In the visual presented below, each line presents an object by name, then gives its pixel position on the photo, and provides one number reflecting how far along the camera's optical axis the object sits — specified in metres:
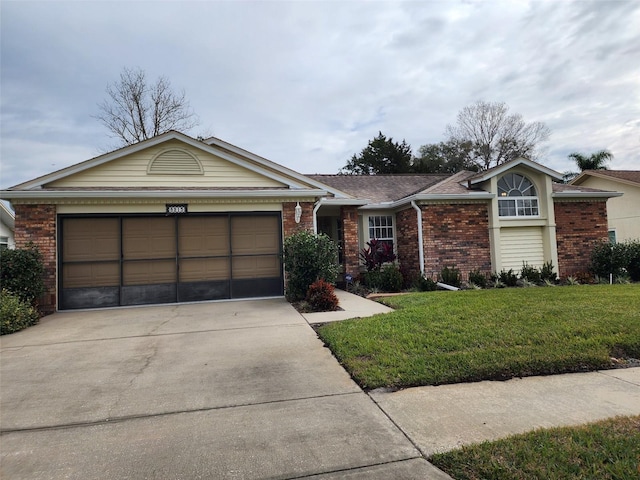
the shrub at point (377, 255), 12.08
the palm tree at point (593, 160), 25.62
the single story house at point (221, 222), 9.36
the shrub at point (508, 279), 11.37
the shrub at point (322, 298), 8.23
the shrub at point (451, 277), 11.20
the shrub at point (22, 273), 7.89
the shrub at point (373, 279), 11.35
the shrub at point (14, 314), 6.96
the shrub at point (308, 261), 9.20
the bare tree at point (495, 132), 31.98
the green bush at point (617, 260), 11.92
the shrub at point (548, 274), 11.66
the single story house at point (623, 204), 18.14
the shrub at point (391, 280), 11.26
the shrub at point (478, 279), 11.14
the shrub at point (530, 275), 11.58
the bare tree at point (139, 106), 21.98
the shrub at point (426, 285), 10.86
